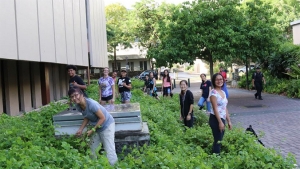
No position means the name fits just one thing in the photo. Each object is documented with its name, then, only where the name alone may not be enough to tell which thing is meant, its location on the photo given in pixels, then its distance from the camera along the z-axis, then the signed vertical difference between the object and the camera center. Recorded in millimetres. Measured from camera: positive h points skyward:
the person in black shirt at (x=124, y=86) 10992 -464
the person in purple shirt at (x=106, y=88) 9688 -436
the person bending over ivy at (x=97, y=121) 4879 -680
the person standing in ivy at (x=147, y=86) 17694 -749
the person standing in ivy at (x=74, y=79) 8308 -155
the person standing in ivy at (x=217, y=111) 5957 -700
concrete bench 5648 -851
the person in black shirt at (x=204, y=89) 12609 -695
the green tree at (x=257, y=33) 16828 +1578
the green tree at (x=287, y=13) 36475 +5671
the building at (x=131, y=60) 53250 +1641
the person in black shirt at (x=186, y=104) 8062 -765
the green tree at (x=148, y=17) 36375 +5395
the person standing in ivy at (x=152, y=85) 17114 -700
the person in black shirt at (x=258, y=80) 17469 -608
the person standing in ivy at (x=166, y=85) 15133 -633
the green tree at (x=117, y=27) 40406 +5039
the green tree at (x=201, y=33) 16609 +1663
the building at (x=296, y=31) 27550 +2632
